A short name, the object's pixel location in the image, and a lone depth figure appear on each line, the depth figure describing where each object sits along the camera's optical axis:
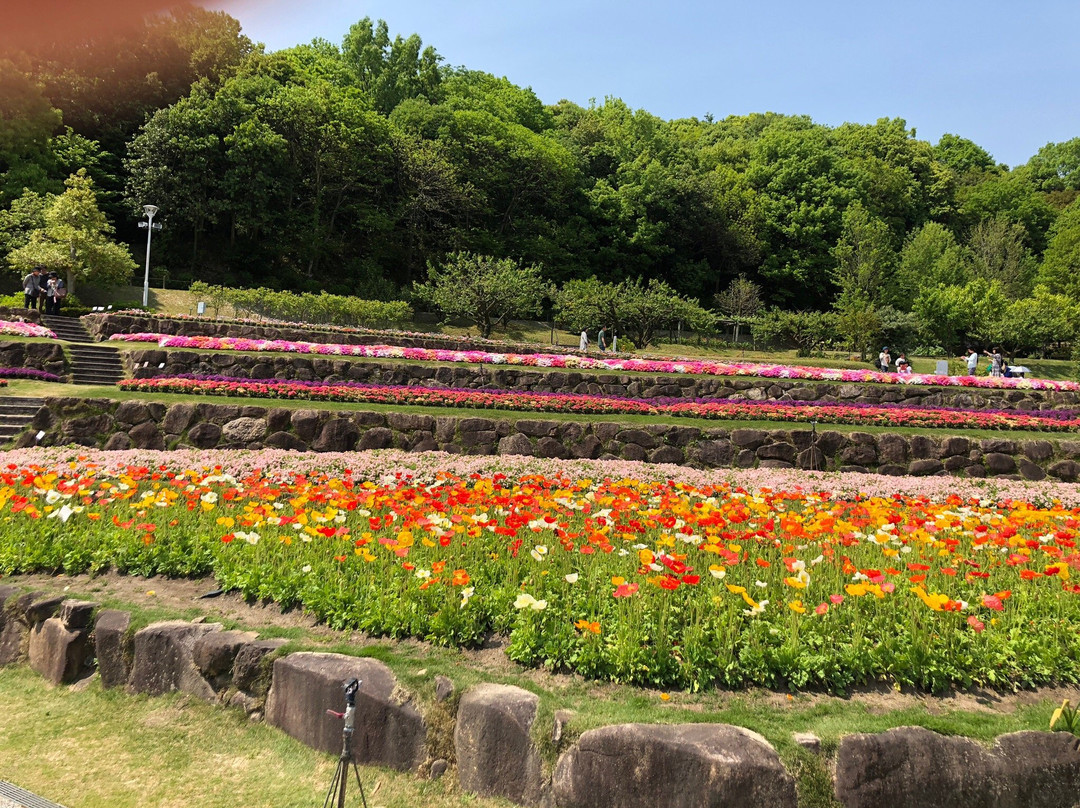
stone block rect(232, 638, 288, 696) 3.22
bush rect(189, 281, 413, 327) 28.89
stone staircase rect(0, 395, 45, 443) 9.88
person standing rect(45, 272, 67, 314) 21.91
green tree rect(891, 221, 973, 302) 48.34
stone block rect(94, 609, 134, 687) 3.51
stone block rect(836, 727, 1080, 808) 2.43
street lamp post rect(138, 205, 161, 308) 27.73
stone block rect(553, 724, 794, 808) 2.37
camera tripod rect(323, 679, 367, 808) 2.27
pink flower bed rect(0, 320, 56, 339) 16.36
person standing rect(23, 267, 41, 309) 21.55
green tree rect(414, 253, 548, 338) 31.66
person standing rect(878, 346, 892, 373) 27.53
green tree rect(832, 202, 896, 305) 46.38
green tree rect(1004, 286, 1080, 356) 38.94
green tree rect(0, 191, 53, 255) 28.75
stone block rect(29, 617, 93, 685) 3.56
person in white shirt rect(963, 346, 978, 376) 28.38
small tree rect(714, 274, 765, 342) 46.00
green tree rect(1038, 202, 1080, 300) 47.49
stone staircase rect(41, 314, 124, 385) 14.50
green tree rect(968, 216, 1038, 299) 49.38
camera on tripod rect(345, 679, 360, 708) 2.39
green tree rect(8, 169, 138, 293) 26.33
